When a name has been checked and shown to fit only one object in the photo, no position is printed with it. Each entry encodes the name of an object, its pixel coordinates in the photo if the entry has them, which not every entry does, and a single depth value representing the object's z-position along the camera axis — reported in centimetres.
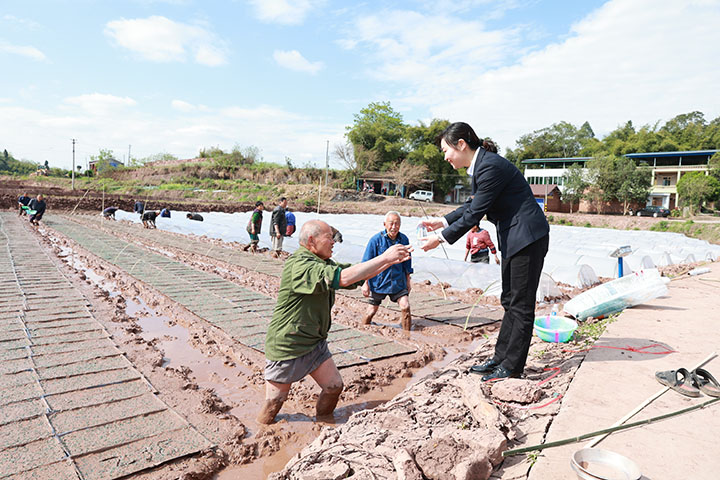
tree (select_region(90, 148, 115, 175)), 5606
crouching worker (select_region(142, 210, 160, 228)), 1619
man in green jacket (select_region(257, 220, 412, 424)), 246
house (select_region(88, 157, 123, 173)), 5675
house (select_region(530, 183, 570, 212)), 3562
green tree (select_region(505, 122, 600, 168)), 5653
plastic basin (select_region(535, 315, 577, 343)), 340
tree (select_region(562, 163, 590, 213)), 3269
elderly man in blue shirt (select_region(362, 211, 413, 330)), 466
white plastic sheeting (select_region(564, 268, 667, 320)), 433
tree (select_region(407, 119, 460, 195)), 3797
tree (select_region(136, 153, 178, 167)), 5764
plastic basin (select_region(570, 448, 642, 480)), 159
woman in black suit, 265
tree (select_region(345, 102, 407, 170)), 3894
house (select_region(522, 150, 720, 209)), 3500
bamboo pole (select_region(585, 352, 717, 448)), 194
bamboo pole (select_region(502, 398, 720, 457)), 186
